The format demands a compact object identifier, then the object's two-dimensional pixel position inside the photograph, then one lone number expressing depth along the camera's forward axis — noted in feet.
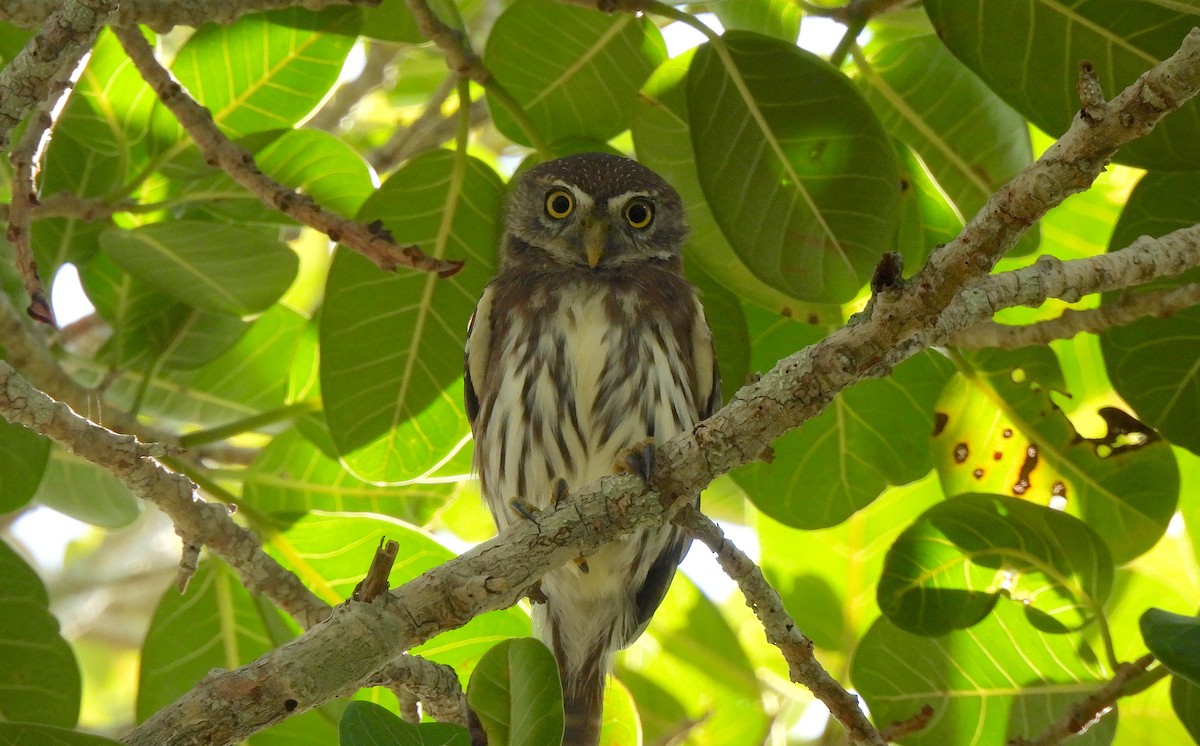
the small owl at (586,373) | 24.26
